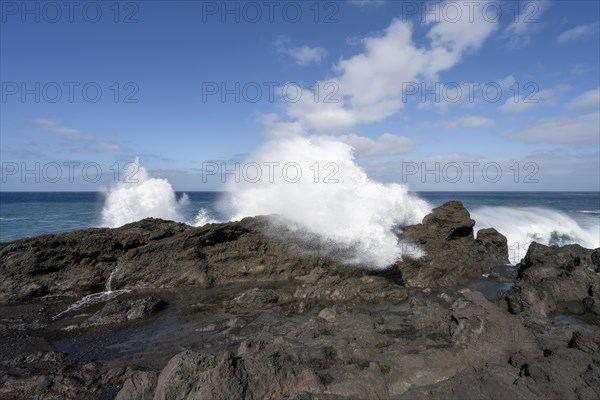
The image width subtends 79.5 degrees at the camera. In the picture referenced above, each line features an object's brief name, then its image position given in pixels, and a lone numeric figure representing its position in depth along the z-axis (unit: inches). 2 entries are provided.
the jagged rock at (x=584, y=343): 208.8
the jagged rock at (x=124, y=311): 330.3
